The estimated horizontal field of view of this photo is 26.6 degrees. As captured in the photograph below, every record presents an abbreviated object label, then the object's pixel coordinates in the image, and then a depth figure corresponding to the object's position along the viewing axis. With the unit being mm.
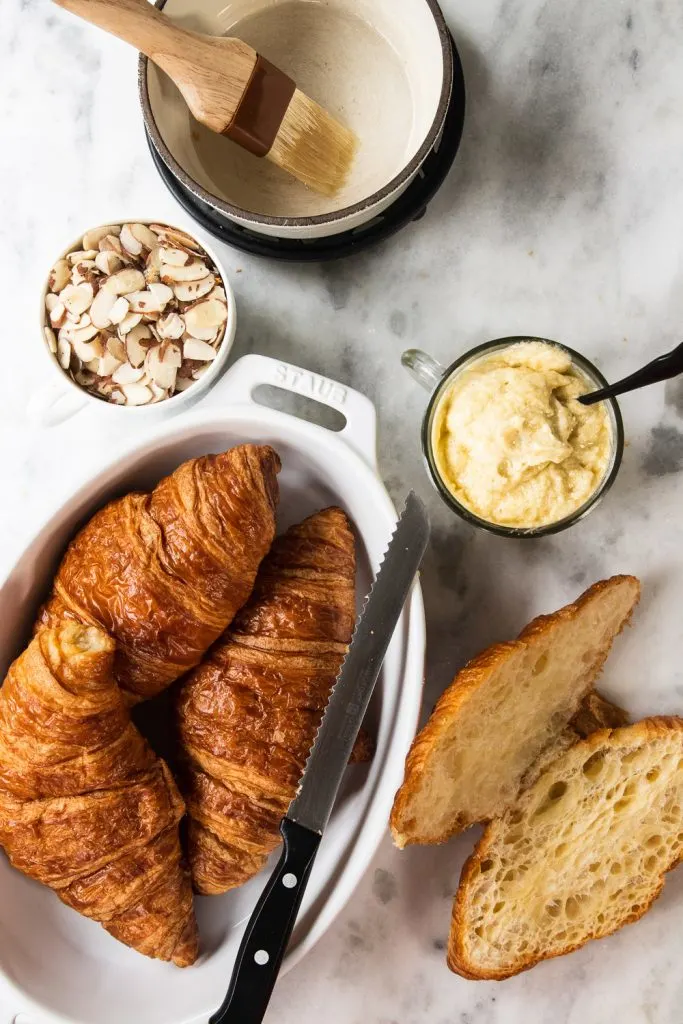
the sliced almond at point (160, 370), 588
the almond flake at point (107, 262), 590
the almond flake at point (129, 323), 588
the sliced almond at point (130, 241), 593
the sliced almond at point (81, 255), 593
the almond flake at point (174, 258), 590
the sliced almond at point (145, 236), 594
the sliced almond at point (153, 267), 594
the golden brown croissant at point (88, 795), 525
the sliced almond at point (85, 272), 590
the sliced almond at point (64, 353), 591
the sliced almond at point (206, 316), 590
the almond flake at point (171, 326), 589
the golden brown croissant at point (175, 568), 544
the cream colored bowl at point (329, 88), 587
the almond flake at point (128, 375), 590
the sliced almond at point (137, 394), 589
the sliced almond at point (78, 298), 589
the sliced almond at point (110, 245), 593
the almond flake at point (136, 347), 591
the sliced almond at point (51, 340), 590
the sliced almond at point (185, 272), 590
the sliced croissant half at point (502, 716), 565
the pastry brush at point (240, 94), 527
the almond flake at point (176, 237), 591
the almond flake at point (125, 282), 589
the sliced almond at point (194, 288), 591
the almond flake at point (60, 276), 592
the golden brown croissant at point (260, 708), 553
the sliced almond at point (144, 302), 589
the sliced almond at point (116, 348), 589
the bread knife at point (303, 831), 544
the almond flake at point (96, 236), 592
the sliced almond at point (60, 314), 591
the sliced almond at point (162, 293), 589
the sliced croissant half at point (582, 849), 600
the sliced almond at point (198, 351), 590
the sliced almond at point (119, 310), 588
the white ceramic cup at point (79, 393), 587
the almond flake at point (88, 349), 589
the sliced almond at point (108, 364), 589
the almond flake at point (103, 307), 589
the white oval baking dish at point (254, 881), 564
